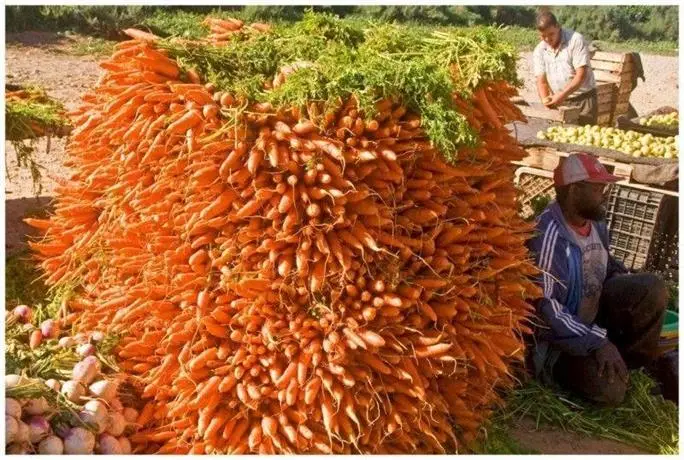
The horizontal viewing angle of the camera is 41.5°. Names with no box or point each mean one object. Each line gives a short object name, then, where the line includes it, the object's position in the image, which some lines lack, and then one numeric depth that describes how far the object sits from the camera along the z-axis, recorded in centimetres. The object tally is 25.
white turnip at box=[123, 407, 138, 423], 412
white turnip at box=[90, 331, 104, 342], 426
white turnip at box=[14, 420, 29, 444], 360
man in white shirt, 911
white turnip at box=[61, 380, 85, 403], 395
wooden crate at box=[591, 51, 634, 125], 992
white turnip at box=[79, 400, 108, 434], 387
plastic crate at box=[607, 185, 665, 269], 682
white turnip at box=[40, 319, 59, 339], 443
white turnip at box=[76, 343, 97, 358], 417
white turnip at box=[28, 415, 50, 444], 368
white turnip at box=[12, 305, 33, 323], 464
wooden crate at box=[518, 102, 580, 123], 859
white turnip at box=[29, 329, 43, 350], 436
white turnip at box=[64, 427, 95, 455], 377
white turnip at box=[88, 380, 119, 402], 396
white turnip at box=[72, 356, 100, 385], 400
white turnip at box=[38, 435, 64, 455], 370
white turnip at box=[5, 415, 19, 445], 357
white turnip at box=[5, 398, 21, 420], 363
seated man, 482
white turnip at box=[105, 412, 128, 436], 397
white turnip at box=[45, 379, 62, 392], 396
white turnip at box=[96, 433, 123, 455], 389
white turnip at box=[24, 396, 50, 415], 375
